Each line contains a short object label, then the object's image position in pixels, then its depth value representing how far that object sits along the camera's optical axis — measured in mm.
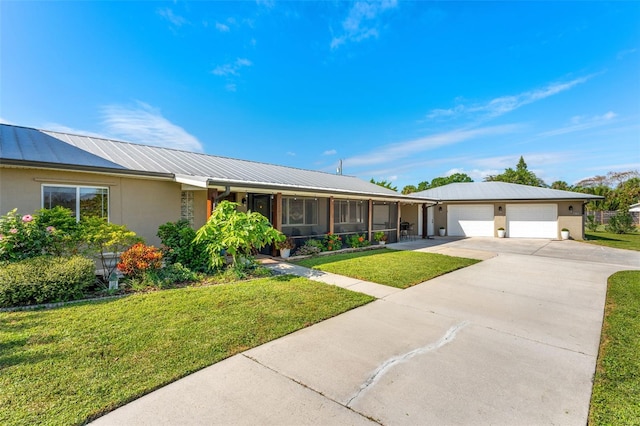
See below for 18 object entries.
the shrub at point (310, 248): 10588
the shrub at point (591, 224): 23766
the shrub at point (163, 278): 6000
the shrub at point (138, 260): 6152
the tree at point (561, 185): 39706
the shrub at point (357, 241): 12781
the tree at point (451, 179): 47991
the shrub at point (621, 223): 21659
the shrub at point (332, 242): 11573
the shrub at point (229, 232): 7023
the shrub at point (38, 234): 5207
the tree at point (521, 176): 43969
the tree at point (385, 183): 36050
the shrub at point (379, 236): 14227
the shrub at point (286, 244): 9820
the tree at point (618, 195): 29422
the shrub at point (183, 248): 7156
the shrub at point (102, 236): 6020
